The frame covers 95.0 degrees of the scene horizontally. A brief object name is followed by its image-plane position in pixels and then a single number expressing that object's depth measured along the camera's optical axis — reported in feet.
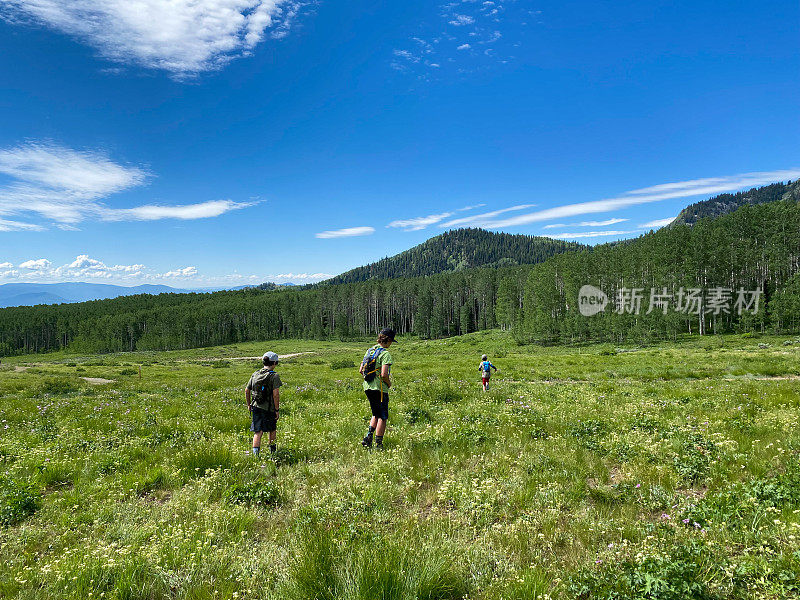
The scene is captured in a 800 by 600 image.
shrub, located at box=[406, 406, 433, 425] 39.93
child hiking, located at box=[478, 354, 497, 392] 63.08
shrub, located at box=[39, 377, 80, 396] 80.07
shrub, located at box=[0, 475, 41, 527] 20.18
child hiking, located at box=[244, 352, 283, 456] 29.68
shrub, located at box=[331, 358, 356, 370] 148.51
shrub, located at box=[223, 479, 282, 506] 21.67
